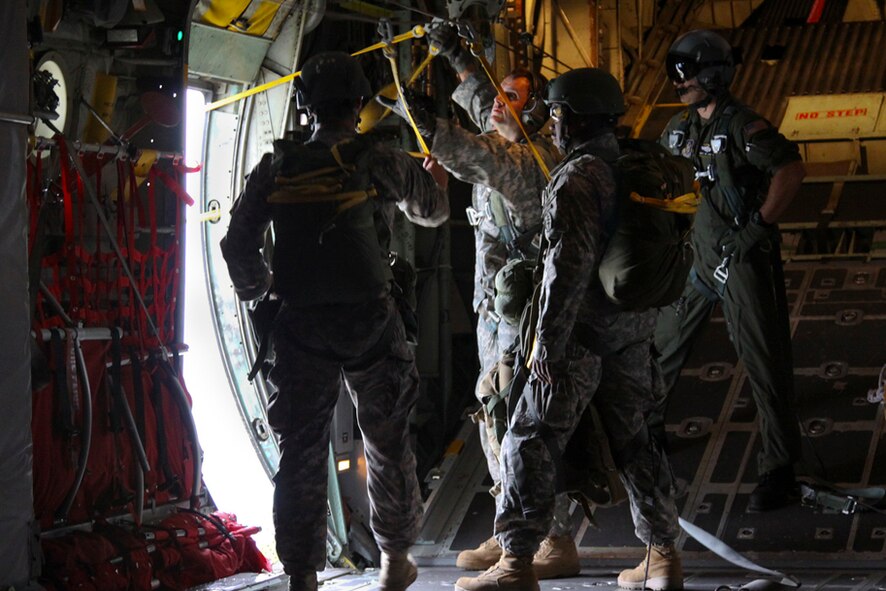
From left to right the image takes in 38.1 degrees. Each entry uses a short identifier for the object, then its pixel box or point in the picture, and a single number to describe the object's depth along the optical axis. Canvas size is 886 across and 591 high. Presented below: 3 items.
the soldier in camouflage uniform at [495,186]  5.80
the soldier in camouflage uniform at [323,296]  4.93
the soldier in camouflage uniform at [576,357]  4.91
